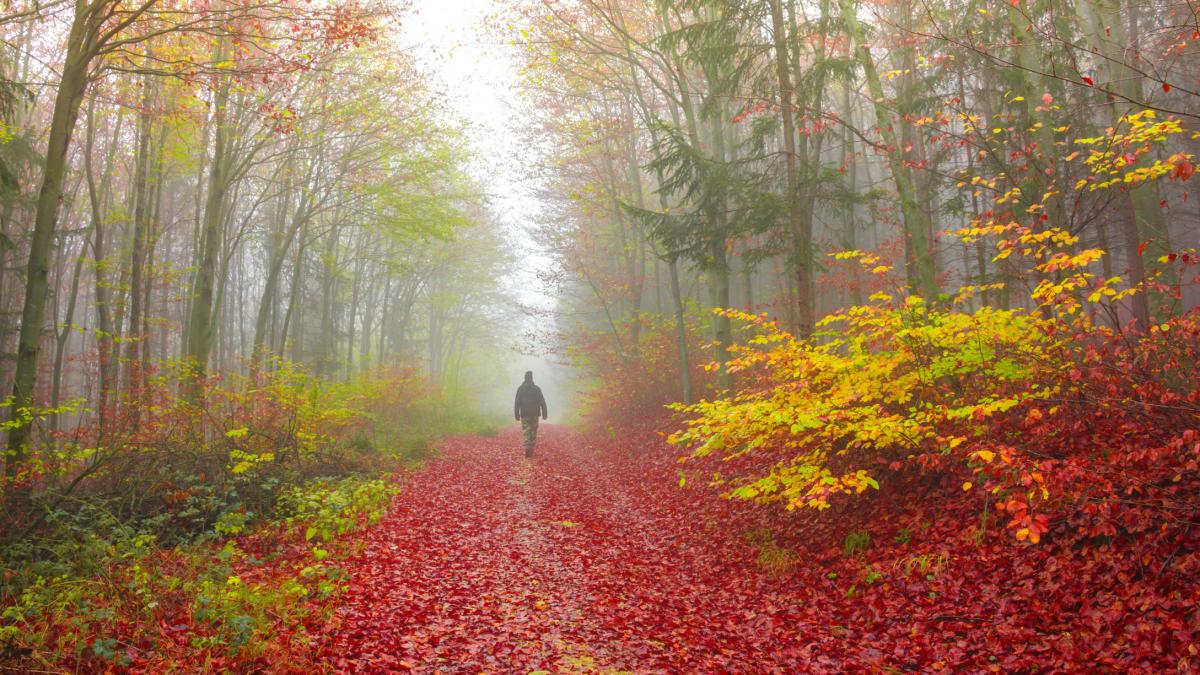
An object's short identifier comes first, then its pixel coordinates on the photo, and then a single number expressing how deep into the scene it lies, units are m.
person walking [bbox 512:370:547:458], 15.68
